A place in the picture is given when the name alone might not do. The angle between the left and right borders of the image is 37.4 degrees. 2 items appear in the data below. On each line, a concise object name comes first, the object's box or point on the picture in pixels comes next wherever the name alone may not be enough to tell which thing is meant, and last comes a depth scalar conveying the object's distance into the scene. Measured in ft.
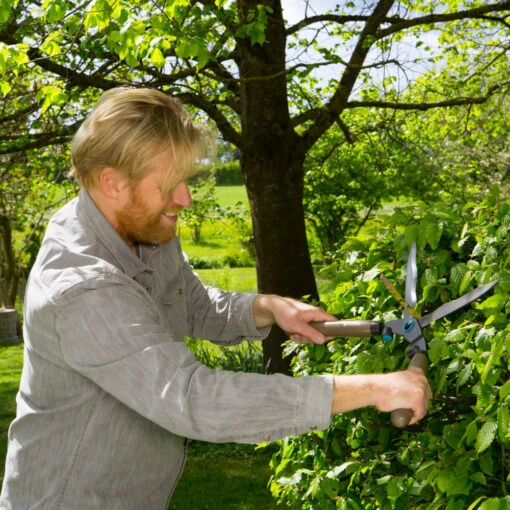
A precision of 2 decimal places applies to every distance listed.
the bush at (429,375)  7.25
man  6.31
